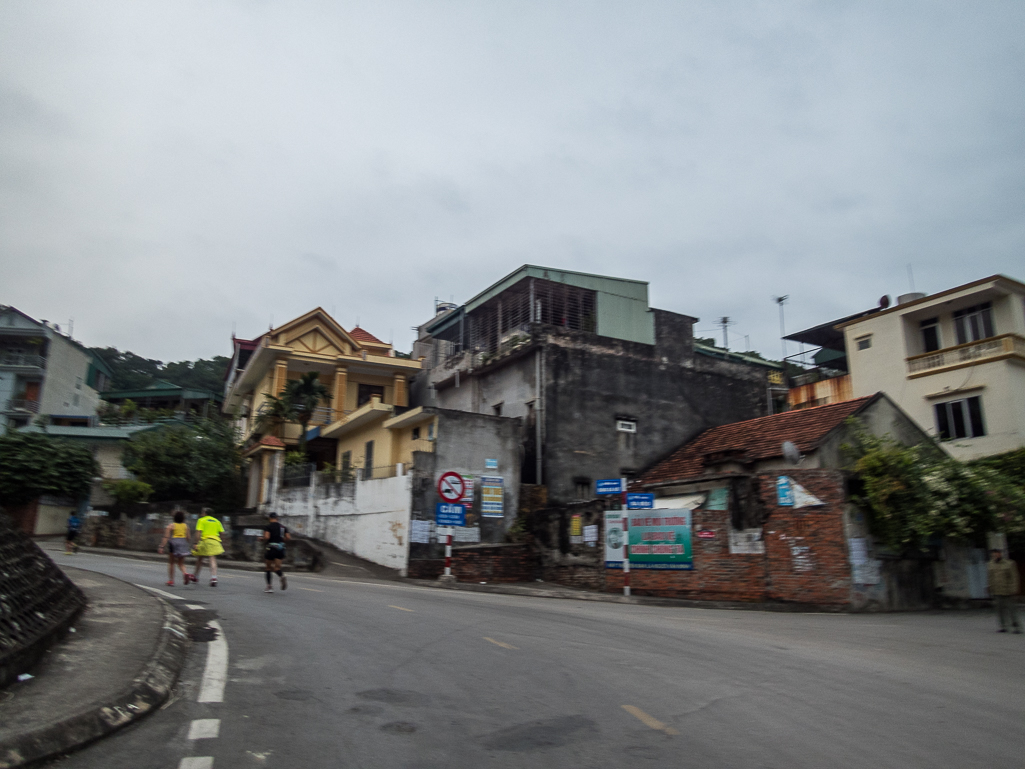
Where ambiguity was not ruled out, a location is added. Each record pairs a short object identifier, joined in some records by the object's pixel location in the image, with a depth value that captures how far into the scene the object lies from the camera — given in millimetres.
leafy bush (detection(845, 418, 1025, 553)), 17141
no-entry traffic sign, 22219
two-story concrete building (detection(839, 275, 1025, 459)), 26359
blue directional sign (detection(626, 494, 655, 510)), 19172
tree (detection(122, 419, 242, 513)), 33531
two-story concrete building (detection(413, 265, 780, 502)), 27859
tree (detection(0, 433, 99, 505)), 33875
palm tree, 34094
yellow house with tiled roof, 35938
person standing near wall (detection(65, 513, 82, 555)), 25172
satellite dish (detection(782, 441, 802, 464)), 20031
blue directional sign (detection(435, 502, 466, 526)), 23058
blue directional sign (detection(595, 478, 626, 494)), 18266
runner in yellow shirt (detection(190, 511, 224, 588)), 15648
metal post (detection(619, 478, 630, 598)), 19312
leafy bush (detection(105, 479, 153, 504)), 32625
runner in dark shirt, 14820
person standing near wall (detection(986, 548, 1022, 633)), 13406
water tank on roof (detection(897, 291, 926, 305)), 32075
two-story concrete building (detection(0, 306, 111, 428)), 44406
